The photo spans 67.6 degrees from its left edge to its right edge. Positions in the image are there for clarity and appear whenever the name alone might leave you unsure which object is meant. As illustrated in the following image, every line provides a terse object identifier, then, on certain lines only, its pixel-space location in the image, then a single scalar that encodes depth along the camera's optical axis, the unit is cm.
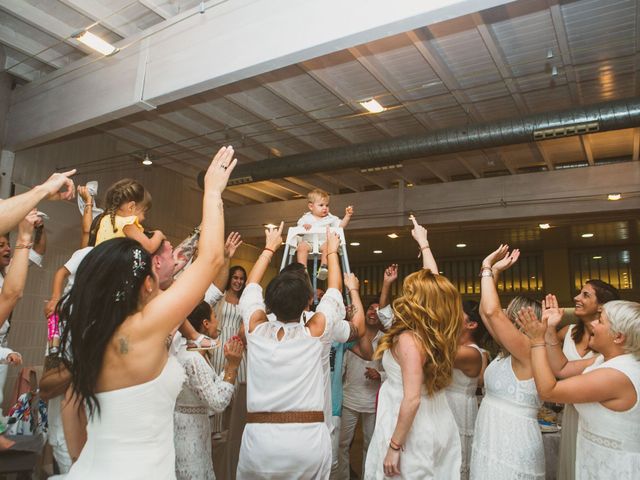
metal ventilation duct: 486
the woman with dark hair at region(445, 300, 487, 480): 337
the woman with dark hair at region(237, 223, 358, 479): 226
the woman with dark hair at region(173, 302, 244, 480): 245
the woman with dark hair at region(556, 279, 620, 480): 300
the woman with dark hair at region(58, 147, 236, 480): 140
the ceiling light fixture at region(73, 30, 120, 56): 433
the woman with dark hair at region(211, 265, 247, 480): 462
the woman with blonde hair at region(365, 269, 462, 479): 236
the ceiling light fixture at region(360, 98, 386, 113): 542
